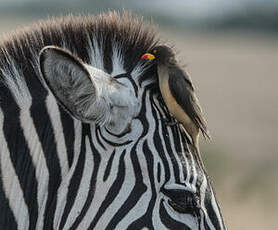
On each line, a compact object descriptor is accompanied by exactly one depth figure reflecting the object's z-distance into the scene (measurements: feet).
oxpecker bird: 27.25
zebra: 25.21
